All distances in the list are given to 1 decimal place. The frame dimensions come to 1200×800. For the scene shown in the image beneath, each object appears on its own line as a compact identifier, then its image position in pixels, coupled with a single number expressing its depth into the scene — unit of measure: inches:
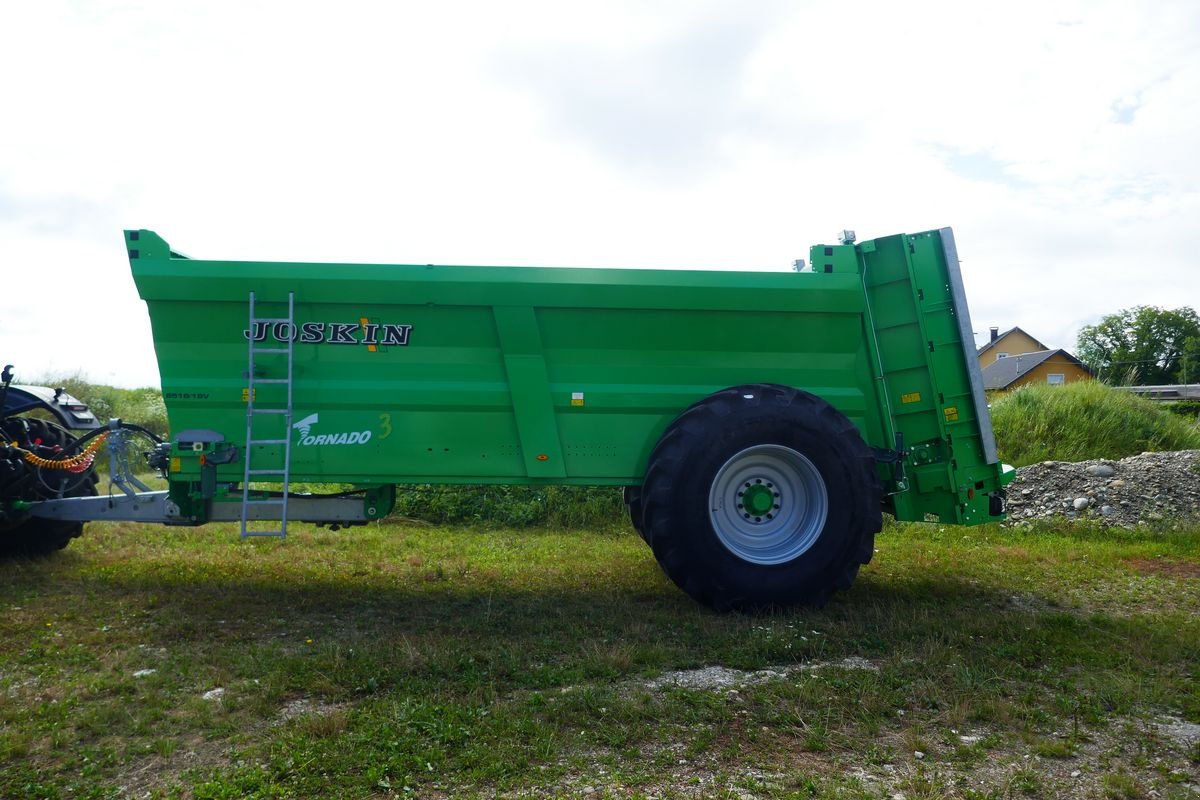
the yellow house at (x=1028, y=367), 1585.9
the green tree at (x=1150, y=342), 2207.2
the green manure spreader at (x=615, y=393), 237.1
